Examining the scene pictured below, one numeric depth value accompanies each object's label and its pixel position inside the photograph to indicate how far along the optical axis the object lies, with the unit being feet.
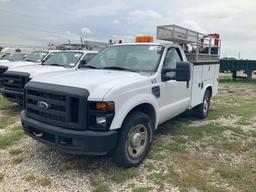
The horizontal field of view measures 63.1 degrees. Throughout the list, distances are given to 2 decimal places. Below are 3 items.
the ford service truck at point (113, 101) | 8.70
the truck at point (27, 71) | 17.53
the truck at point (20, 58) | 22.23
